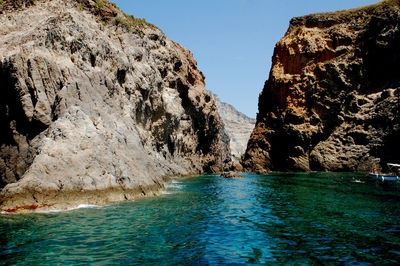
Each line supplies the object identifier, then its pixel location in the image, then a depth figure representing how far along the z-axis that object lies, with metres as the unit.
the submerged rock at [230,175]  53.99
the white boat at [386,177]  41.69
